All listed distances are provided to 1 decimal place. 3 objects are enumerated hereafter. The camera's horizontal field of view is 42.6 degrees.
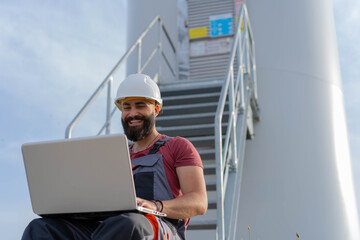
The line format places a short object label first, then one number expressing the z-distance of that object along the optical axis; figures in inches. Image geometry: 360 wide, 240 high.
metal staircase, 130.0
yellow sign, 229.5
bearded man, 57.2
